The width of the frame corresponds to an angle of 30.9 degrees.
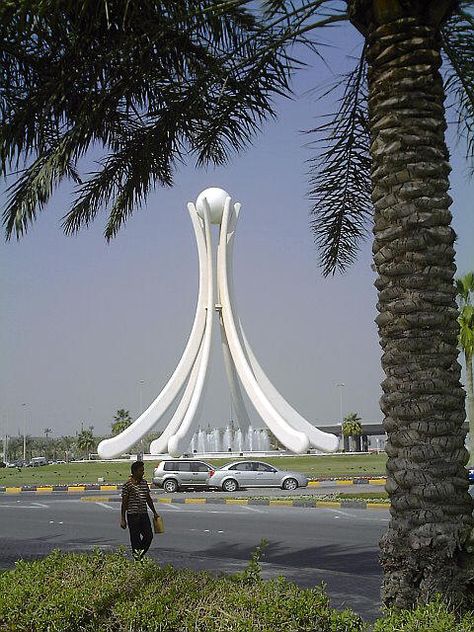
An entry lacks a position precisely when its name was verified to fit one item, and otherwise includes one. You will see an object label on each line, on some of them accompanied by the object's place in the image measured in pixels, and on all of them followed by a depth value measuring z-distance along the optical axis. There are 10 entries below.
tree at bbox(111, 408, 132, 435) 100.81
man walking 9.77
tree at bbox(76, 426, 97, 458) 105.62
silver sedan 27.98
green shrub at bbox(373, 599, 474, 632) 4.59
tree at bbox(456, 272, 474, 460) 33.19
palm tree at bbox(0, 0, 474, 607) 5.62
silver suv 28.69
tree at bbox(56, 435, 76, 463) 122.31
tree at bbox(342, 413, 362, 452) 95.94
